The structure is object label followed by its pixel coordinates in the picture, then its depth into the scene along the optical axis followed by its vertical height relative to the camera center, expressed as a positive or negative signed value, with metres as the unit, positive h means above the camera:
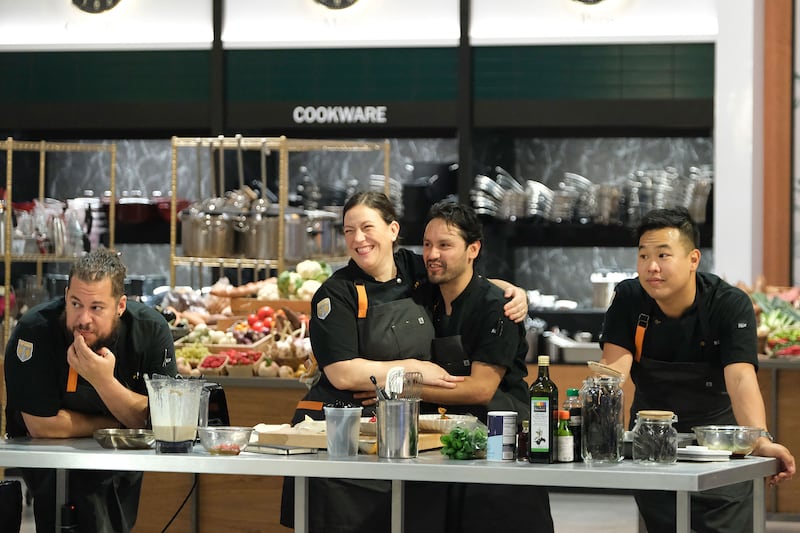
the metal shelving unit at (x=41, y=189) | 11.77 +0.52
